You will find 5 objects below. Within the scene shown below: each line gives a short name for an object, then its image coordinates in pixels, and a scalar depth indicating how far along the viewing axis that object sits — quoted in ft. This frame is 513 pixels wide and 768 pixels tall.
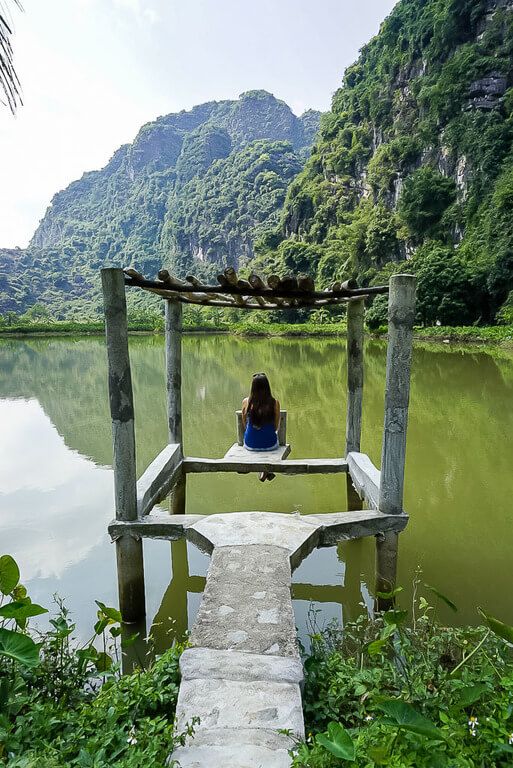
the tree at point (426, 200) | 134.72
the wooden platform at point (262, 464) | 16.28
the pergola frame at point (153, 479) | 10.79
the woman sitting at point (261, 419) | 17.89
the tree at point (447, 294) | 96.22
